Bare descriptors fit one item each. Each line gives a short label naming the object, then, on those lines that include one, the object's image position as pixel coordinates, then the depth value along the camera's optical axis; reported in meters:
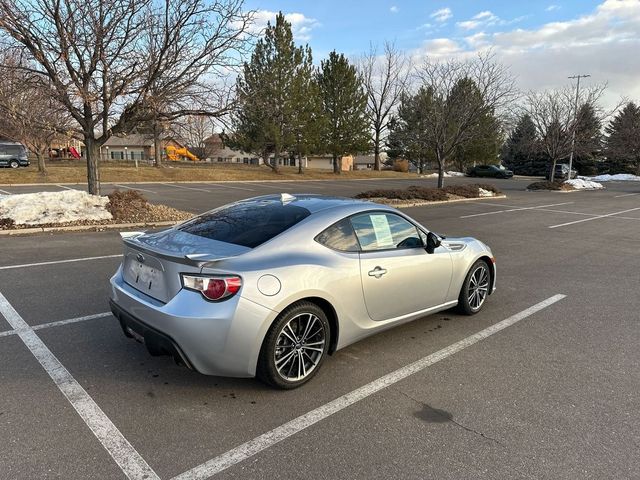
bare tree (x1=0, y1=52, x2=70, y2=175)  9.98
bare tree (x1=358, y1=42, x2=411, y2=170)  47.49
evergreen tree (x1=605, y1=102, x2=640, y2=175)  57.69
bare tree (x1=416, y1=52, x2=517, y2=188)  20.11
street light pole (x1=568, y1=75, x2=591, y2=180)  29.53
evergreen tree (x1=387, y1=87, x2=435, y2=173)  21.50
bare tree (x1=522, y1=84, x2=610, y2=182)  29.83
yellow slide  71.62
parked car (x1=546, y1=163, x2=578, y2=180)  48.34
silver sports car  3.07
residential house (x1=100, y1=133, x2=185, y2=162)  72.38
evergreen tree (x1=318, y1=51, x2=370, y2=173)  42.56
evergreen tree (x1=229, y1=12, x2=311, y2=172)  35.75
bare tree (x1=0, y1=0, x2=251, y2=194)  9.56
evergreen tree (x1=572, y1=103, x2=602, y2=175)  30.16
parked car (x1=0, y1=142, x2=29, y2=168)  37.38
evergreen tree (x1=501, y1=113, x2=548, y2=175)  62.25
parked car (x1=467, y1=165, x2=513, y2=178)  50.66
